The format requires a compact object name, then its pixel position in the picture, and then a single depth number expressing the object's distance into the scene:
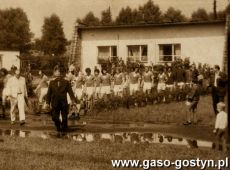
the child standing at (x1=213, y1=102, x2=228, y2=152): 11.26
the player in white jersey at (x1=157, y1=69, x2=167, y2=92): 23.52
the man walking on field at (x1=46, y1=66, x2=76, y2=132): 14.30
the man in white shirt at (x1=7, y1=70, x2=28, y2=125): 16.47
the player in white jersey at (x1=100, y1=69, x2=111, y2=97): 19.66
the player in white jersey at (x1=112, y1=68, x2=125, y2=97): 20.82
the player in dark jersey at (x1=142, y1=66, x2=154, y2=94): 22.45
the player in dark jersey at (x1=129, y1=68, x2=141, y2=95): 22.17
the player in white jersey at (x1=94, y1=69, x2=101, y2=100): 19.30
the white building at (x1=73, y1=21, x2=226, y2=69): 30.34
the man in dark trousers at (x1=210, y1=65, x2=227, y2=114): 15.85
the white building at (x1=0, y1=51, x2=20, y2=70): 38.56
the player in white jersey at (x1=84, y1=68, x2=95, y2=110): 19.08
